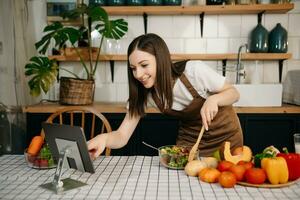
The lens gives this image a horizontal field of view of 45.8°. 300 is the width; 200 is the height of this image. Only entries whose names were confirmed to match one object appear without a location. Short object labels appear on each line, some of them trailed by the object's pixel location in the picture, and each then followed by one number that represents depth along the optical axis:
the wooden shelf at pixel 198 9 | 3.06
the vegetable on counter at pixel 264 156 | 1.27
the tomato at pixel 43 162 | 1.46
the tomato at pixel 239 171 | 1.23
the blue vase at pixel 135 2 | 3.12
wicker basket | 2.88
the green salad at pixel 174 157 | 1.45
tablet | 1.18
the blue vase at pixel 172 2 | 3.12
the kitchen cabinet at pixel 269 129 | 2.83
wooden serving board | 1.22
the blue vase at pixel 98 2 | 3.13
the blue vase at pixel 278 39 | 3.13
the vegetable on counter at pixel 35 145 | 1.45
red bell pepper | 1.25
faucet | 3.10
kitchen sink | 2.88
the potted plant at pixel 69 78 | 2.81
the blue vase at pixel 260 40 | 3.15
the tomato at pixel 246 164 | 1.26
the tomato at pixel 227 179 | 1.20
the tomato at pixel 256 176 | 1.21
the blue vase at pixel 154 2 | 3.11
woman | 1.62
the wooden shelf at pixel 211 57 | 3.13
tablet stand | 1.22
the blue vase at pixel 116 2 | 3.14
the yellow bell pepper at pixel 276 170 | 1.21
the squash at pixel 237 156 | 1.38
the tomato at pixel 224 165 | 1.28
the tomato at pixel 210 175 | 1.27
